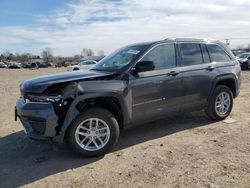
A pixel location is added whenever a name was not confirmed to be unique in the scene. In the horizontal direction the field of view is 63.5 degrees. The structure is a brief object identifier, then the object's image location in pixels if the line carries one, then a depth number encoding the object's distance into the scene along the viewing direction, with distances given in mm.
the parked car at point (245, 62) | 17758
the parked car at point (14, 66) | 45596
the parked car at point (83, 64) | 17990
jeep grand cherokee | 3106
